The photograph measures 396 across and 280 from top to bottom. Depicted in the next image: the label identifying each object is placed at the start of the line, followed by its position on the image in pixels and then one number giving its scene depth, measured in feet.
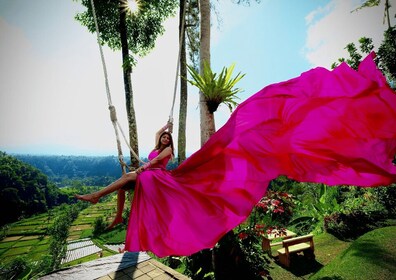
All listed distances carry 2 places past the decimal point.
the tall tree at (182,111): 23.24
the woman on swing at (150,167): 7.88
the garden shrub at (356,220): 23.80
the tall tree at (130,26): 21.53
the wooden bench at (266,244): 20.61
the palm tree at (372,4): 29.01
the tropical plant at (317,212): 31.91
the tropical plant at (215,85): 10.85
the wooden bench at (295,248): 19.54
